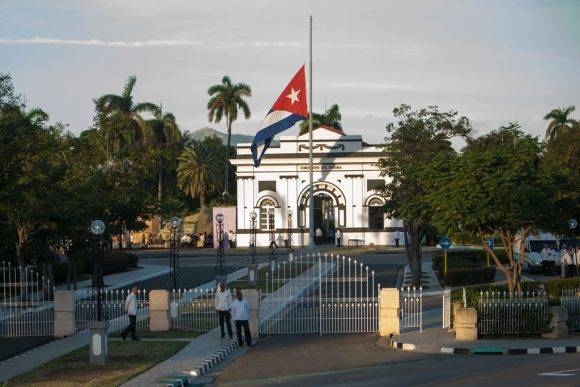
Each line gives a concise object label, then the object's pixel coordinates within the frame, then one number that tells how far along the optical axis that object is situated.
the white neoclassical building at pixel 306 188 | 88.25
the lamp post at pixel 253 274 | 47.69
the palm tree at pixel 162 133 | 100.31
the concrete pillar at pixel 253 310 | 28.45
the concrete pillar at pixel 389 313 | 28.03
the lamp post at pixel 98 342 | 22.64
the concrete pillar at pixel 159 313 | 29.81
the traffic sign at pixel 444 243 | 44.72
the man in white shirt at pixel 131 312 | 27.14
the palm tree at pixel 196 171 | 103.38
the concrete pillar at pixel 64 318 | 29.20
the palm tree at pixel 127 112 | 78.64
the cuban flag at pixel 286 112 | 63.75
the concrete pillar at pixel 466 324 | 26.31
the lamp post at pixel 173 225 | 42.91
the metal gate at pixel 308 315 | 30.31
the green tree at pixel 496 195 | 29.97
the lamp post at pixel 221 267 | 44.09
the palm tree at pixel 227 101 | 102.44
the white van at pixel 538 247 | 52.53
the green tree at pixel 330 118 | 118.25
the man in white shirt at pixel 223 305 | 27.44
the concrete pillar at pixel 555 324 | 26.47
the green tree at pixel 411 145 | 50.22
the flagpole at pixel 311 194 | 78.41
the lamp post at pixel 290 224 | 80.47
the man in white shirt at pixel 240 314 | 26.33
